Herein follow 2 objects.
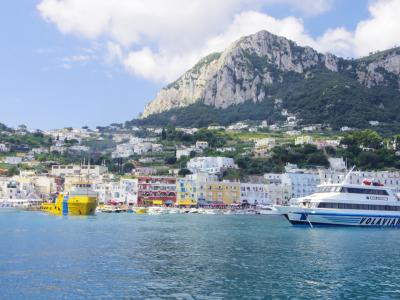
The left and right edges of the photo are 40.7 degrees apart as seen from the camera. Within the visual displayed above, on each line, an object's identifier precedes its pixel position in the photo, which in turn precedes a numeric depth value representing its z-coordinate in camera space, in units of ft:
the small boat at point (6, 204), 433.69
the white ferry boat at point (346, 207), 206.80
